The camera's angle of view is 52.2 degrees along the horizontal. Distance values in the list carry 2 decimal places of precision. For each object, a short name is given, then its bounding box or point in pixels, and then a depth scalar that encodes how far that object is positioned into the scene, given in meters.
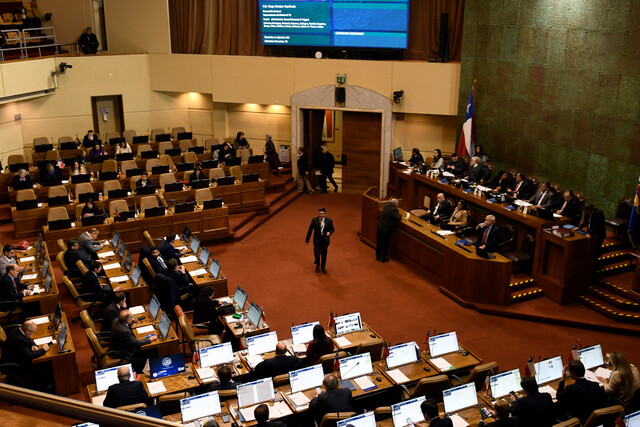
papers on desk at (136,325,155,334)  8.90
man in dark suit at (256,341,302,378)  7.76
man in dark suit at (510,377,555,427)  6.66
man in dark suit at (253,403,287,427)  6.18
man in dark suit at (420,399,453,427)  6.24
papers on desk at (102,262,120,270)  10.99
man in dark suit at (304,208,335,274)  12.23
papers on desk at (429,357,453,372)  8.05
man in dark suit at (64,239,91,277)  10.91
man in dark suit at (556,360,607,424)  6.95
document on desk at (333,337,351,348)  8.62
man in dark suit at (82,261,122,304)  10.09
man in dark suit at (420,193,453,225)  13.16
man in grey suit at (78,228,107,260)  11.13
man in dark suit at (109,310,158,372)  8.38
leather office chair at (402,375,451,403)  7.34
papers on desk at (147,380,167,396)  7.46
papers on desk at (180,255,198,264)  11.32
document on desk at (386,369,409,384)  7.73
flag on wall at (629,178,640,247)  11.24
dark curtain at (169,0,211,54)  19.39
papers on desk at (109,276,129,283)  10.49
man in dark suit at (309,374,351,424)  6.87
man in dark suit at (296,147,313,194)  17.62
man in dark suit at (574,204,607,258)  10.82
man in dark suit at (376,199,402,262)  12.75
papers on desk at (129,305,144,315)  9.46
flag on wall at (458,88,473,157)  16.23
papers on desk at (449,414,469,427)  6.93
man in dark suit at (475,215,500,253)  10.98
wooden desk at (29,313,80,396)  8.20
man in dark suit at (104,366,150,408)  7.00
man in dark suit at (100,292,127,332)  8.90
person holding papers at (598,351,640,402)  7.25
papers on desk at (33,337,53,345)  8.45
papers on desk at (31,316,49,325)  9.02
